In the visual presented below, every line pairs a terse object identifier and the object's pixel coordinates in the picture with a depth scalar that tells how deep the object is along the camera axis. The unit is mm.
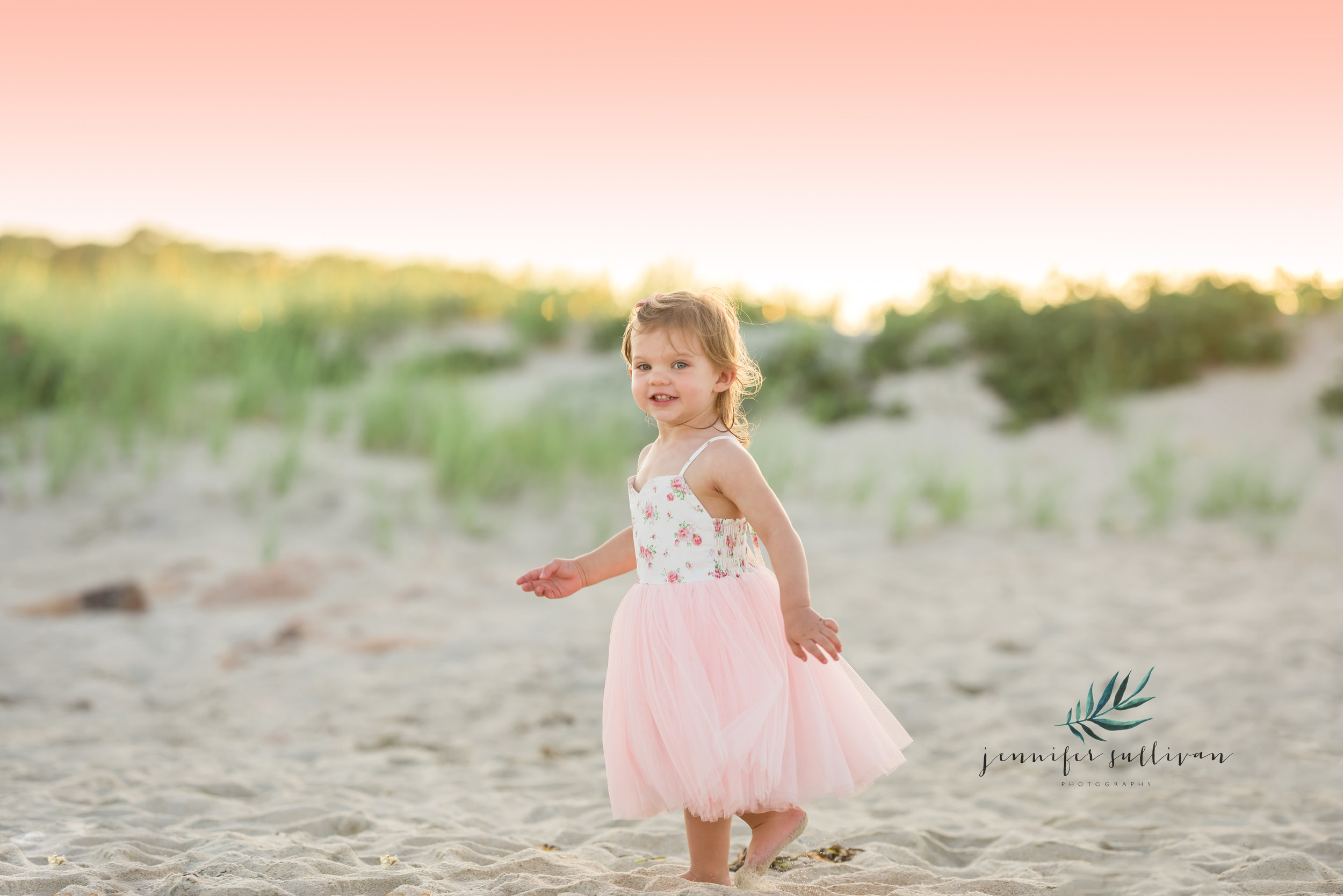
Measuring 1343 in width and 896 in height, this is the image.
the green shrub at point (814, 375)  9984
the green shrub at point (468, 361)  10383
